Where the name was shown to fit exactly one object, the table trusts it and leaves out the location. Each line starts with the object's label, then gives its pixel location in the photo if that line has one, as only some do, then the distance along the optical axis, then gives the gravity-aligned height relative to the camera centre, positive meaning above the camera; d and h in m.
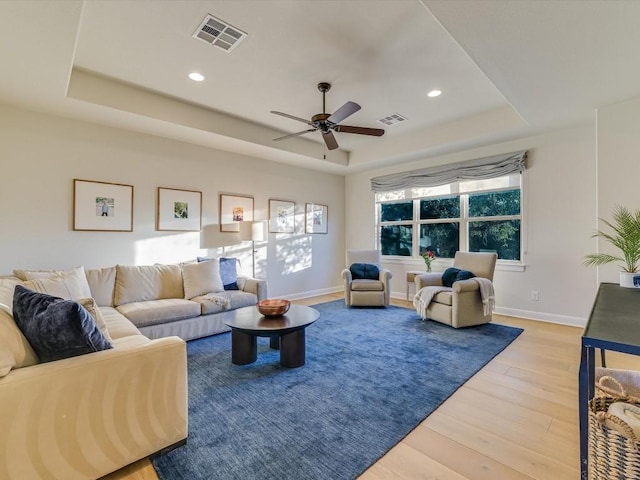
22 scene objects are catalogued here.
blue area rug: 1.59 -1.12
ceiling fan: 2.88 +1.21
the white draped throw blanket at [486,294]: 3.86 -0.67
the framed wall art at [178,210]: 4.14 +0.44
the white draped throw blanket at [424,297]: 4.07 -0.74
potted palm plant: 2.53 +0.02
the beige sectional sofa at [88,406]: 1.25 -0.76
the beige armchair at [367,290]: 4.84 -0.77
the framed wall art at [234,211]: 4.74 +0.49
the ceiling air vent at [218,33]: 2.34 +1.67
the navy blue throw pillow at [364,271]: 5.09 -0.49
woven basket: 0.98 -0.67
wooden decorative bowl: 2.81 -0.62
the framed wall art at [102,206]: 3.53 +0.42
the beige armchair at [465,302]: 3.79 -0.76
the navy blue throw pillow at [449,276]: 4.31 -0.48
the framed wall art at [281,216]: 5.36 +0.46
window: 4.53 +0.39
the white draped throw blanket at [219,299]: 3.51 -0.67
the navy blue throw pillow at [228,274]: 4.05 -0.43
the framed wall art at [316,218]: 5.95 +0.48
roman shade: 4.38 +1.13
